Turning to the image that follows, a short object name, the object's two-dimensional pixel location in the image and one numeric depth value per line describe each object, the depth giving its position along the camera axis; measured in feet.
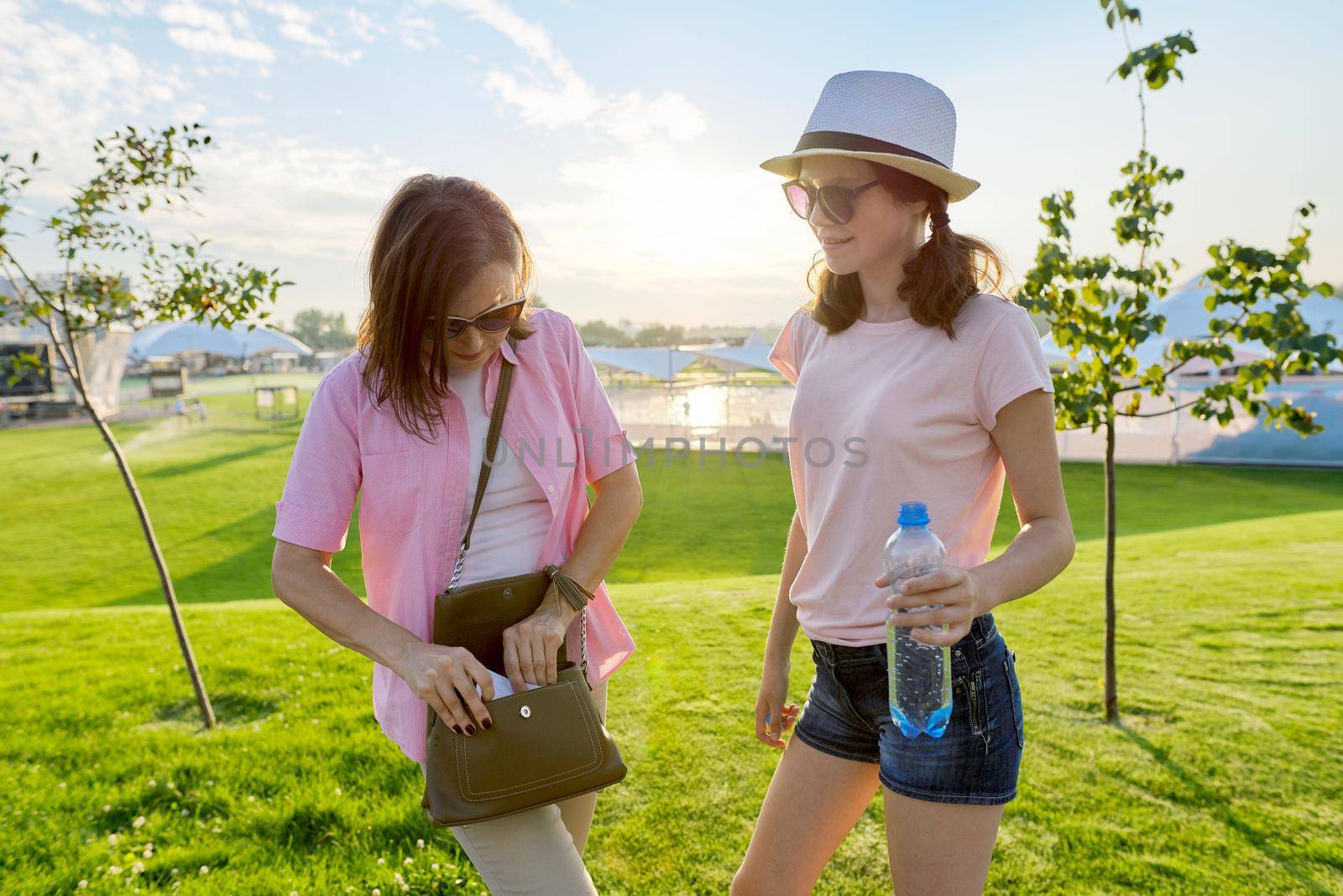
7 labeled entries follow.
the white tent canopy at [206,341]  137.69
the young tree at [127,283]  16.49
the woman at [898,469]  5.42
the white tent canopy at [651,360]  92.43
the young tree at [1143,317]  13.42
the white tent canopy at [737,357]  91.81
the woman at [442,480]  5.46
